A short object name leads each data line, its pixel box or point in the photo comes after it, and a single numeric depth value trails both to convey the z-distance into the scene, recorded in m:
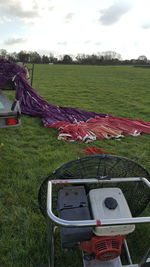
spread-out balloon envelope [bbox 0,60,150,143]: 4.16
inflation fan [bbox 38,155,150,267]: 1.14
